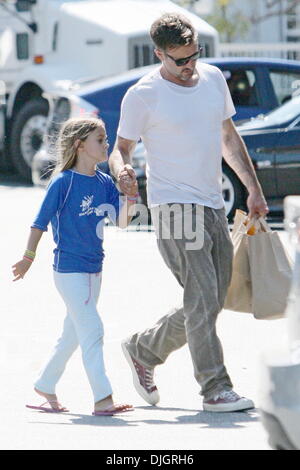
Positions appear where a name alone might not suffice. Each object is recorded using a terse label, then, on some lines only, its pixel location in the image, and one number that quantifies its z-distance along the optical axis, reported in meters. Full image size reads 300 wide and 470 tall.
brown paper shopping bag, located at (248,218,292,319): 13.42
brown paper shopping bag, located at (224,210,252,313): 13.65
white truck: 39.31
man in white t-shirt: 13.20
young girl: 13.17
